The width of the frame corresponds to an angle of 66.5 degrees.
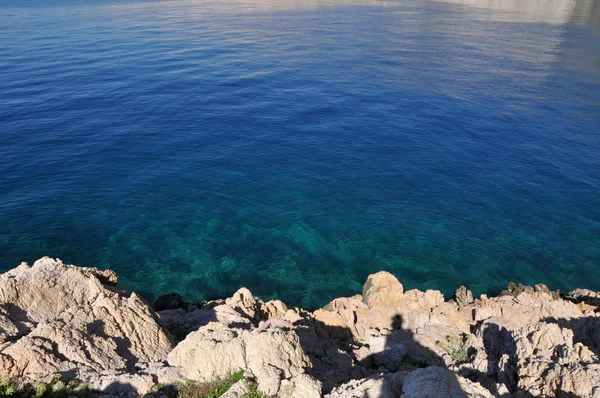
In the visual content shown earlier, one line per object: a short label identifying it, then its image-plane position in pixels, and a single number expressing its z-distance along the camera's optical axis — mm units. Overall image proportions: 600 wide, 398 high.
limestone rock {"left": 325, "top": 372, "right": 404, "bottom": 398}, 15391
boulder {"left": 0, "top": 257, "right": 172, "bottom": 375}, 18125
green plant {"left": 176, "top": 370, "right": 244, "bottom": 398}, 17141
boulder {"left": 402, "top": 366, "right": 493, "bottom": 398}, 14680
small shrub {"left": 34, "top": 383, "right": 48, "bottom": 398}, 16250
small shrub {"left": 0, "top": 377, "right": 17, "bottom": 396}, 16375
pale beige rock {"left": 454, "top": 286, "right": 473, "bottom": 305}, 32412
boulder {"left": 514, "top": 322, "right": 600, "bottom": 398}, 17359
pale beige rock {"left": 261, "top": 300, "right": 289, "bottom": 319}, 27725
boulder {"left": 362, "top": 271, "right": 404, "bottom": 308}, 29344
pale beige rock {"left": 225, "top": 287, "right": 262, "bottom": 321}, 26500
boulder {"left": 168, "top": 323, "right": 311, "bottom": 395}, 17797
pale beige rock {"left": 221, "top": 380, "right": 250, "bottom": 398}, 16172
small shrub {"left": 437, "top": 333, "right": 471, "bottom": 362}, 24266
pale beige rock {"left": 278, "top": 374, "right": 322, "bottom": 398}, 16047
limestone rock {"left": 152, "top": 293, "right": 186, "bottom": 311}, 30047
